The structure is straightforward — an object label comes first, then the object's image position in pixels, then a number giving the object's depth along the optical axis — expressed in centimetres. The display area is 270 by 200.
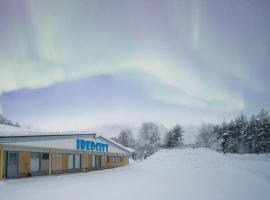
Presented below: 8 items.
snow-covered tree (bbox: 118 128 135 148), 6689
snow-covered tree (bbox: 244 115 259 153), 4675
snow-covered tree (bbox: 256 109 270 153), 4503
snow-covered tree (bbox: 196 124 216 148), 7457
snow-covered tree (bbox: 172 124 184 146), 5908
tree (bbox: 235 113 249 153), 4864
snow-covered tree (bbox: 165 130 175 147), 5868
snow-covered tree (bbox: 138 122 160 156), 6605
